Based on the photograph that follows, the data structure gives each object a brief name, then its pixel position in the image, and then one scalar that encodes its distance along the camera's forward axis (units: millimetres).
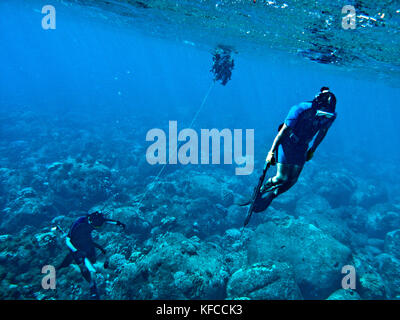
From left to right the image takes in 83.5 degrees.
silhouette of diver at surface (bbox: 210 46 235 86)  12927
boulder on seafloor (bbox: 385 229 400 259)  12446
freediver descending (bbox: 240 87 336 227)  4492
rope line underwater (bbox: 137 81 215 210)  12516
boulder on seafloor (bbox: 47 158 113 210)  12844
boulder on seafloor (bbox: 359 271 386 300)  7762
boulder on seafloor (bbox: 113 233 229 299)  6258
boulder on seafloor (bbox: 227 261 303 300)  6422
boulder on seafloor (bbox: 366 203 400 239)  15039
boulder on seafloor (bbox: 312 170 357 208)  17203
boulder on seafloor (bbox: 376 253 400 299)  9720
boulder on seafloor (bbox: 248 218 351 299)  7668
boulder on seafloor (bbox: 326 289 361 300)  6801
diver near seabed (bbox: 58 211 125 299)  6820
